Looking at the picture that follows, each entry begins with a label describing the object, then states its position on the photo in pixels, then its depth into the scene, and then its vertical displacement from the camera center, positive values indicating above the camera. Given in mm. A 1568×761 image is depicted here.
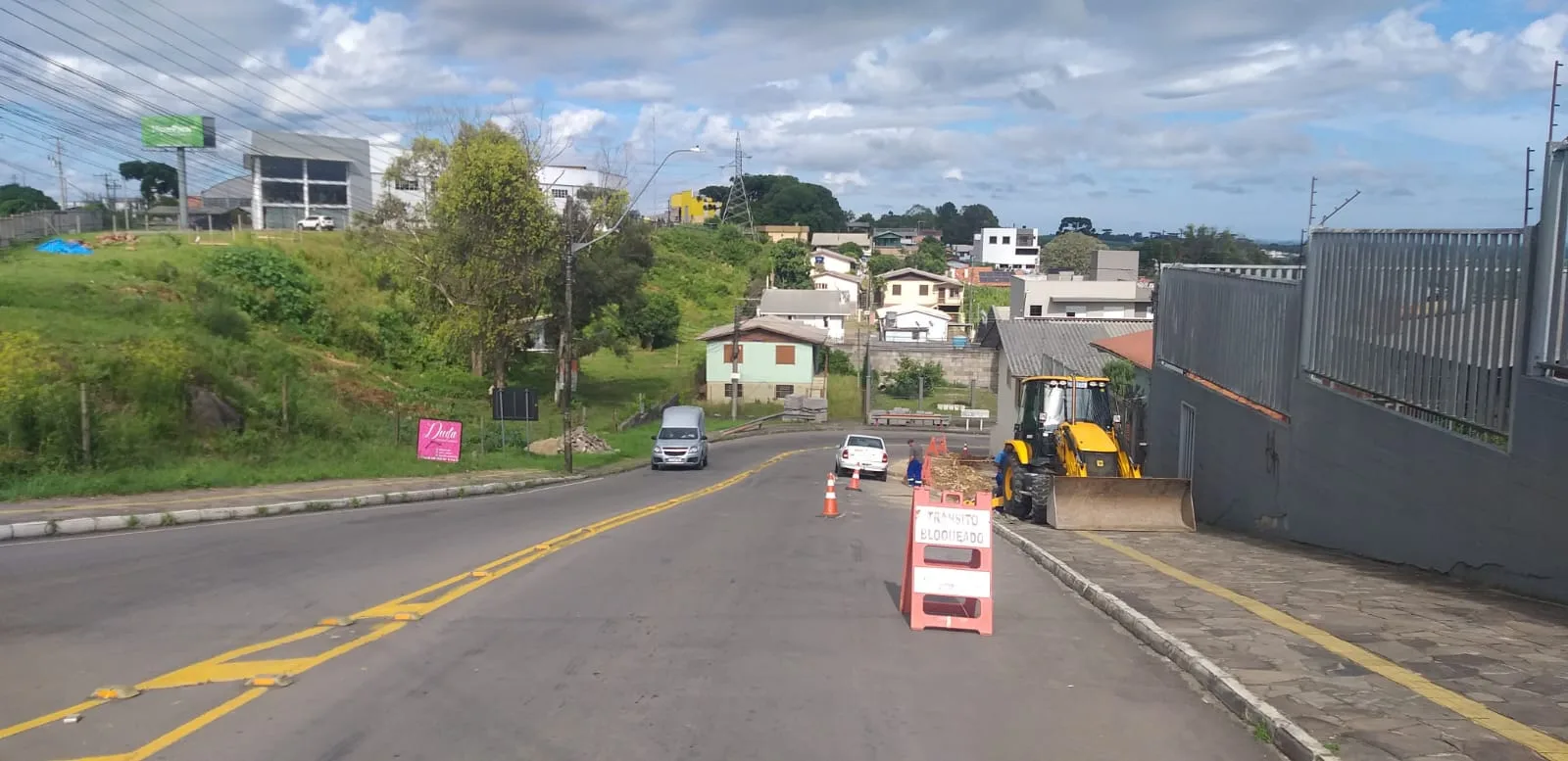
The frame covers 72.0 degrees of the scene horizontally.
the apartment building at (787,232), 151125 +13403
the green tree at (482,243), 44438 +3176
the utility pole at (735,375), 60469 -2962
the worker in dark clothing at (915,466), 28078 -3626
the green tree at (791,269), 108500 +5577
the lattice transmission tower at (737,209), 147812 +17708
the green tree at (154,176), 124562 +15588
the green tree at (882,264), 128375 +7622
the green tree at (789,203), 184125 +21328
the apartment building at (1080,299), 65938 +2072
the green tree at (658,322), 79125 -65
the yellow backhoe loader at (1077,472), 17766 -2544
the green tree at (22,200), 91688 +9911
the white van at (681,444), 36844 -4181
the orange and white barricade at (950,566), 9547 -2136
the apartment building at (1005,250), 158750 +11904
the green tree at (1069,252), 132625 +10311
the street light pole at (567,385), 31141 -1963
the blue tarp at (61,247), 45781 +2584
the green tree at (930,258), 134500 +9082
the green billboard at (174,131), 83625 +14047
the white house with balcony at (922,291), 109250 +3812
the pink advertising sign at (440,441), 28641 -3308
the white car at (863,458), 34312 -4218
